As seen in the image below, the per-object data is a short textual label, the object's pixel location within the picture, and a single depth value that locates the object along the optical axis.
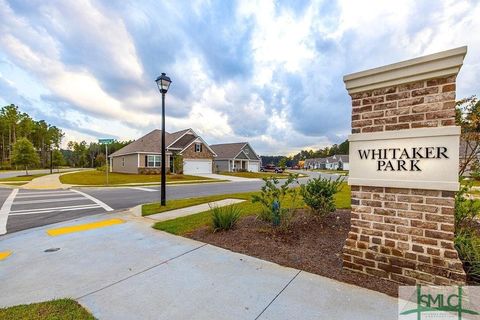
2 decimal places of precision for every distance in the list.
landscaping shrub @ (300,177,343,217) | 5.36
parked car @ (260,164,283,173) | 52.48
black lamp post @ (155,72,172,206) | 8.68
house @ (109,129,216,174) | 31.22
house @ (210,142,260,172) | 43.78
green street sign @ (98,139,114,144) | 16.64
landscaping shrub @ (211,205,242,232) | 5.35
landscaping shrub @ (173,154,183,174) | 29.77
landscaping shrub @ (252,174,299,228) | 5.02
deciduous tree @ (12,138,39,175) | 30.14
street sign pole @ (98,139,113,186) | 16.64
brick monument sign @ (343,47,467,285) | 2.69
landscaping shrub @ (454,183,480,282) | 2.90
